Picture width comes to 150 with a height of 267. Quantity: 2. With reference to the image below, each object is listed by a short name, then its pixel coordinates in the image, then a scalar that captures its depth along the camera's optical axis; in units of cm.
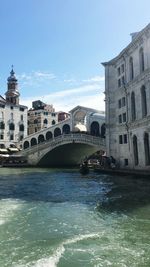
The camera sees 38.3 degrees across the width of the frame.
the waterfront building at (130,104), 2064
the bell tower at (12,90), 4888
